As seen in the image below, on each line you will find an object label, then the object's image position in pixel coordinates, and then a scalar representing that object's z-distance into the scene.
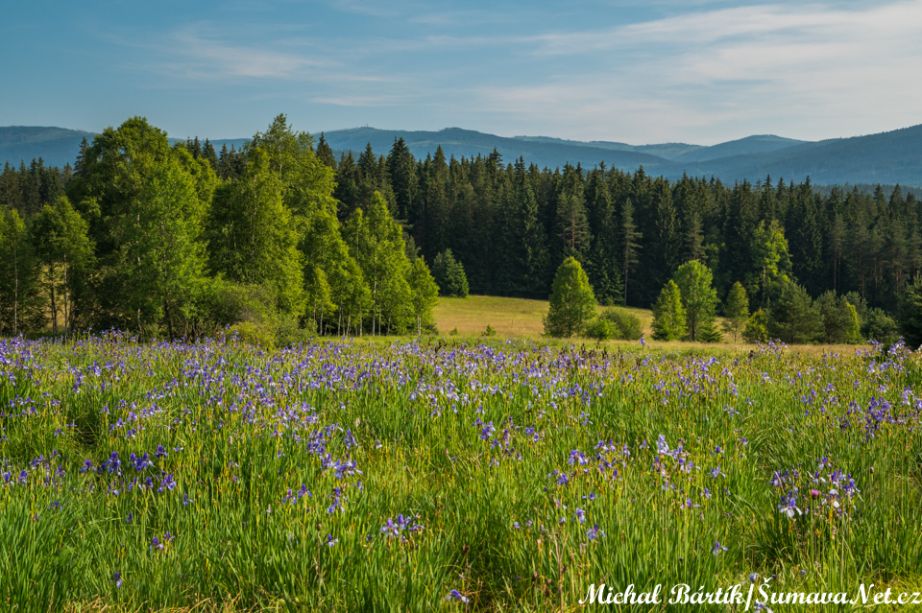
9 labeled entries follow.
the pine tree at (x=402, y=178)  124.06
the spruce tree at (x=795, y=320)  70.38
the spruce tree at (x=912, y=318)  36.53
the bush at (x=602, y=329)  61.38
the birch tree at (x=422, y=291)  68.15
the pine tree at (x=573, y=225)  115.50
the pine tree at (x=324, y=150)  98.44
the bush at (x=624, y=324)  69.44
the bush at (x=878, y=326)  59.17
